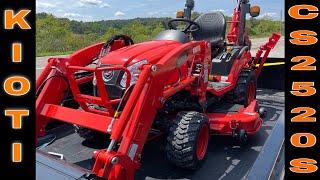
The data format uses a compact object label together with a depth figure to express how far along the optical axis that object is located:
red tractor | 1.91
